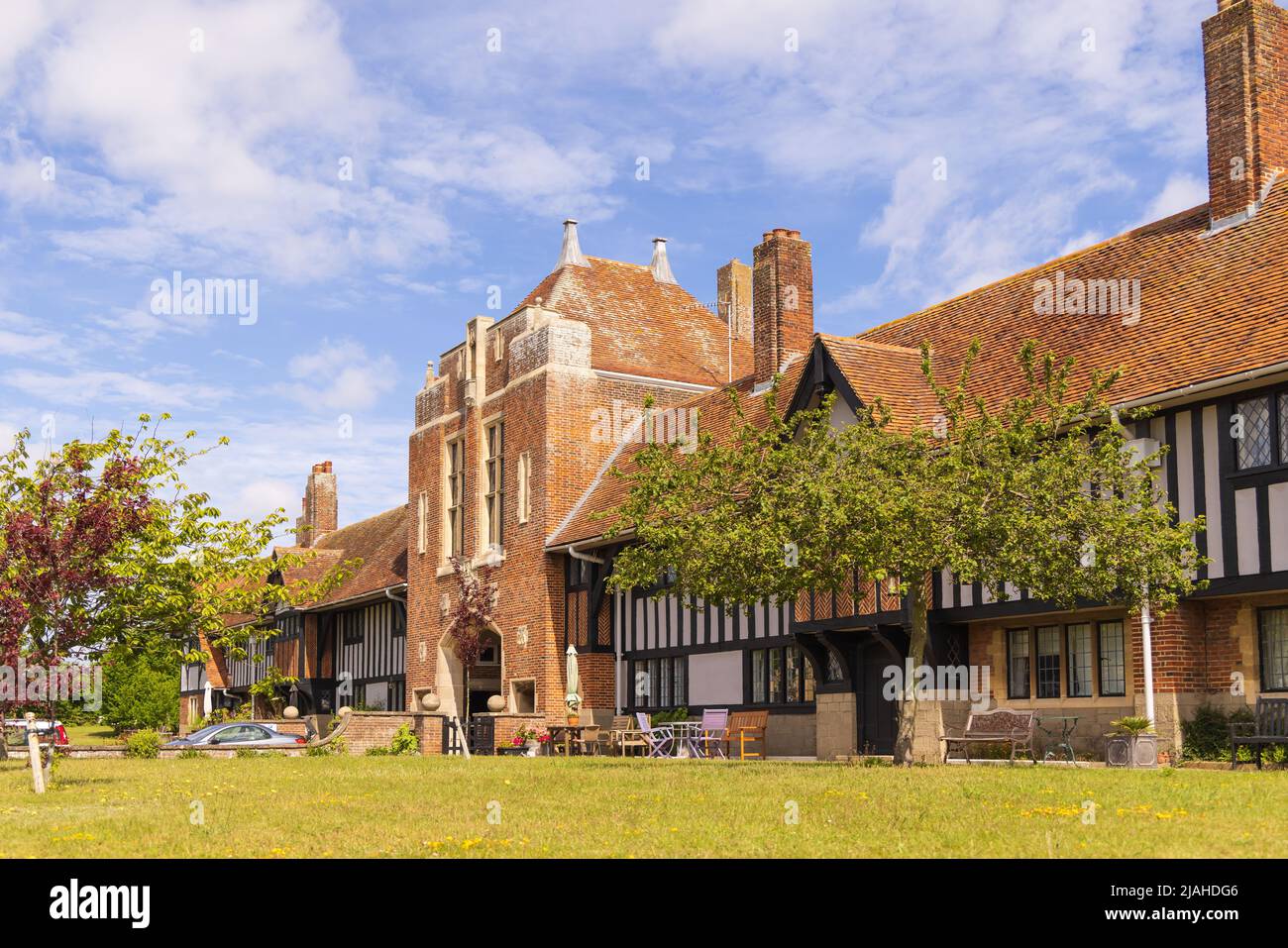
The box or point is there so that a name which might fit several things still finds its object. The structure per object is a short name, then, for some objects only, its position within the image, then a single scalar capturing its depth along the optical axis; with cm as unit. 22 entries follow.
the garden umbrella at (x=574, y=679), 3018
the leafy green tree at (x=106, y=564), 1750
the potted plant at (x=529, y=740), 2992
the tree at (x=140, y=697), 5047
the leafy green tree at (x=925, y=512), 1700
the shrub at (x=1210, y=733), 1812
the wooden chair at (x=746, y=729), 2680
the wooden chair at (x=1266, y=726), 1716
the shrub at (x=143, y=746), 3016
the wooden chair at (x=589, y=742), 2830
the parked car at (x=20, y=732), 3347
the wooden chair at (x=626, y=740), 2636
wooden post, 1507
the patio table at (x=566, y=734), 2788
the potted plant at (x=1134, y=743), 1825
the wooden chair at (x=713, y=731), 2711
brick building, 1861
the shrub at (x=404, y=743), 3238
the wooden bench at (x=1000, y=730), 1953
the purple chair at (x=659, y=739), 2669
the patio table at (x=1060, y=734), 2025
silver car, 3147
